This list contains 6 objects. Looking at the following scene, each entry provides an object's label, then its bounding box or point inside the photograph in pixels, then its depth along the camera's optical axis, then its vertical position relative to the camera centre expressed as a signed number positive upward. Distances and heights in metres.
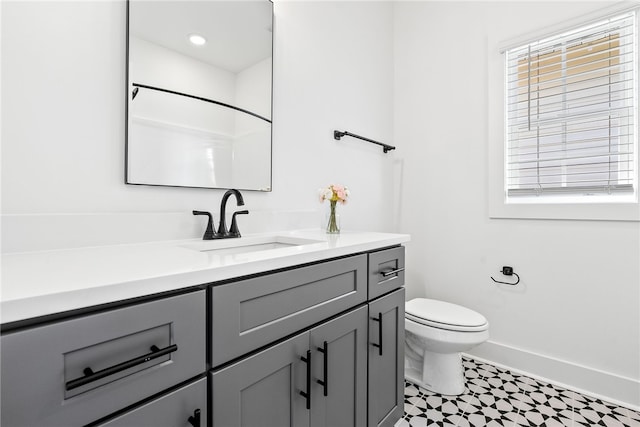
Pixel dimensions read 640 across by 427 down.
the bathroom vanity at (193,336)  0.50 -0.28
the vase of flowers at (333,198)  1.62 +0.08
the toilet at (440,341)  1.64 -0.70
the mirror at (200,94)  1.12 +0.49
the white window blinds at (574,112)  1.69 +0.61
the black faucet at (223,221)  1.26 -0.04
